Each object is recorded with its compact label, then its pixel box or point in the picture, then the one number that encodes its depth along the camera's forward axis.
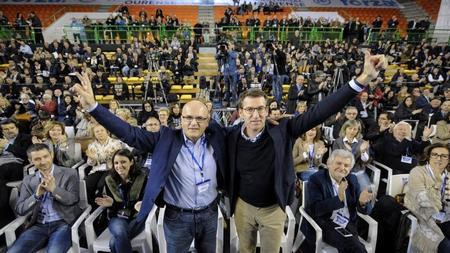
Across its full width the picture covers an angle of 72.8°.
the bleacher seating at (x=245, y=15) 15.58
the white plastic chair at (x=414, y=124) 4.90
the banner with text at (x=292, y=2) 16.59
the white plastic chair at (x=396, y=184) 2.85
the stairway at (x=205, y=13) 16.41
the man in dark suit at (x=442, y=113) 4.73
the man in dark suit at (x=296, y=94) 5.76
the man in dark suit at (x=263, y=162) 1.55
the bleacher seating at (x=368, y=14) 17.00
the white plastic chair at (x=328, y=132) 4.30
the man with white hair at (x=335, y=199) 2.18
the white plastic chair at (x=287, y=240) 2.27
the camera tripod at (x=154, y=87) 7.42
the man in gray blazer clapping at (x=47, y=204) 2.15
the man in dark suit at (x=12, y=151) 3.01
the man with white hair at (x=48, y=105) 5.99
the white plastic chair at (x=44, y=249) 2.18
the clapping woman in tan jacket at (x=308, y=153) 3.24
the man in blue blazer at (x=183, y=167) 1.56
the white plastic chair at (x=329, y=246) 2.20
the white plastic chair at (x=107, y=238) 2.27
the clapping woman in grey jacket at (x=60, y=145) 3.27
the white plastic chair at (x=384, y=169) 3.11
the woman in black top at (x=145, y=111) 5.07
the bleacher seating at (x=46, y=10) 15.74
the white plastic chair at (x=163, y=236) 2.23
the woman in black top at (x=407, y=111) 5.27
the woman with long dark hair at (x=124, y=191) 2.37
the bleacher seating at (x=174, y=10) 16.55
